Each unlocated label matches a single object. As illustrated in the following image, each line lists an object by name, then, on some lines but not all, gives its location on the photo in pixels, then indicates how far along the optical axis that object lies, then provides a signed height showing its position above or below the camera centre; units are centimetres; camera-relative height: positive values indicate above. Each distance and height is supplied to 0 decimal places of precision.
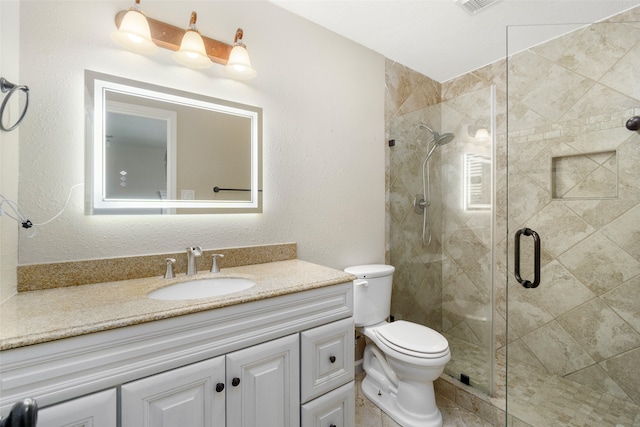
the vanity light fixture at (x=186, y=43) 119 +79
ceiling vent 159 +121
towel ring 86 +39
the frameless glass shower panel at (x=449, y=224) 175 -9
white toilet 148 -78
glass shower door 151 -9
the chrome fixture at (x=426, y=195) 203 +13
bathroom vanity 70 -44
